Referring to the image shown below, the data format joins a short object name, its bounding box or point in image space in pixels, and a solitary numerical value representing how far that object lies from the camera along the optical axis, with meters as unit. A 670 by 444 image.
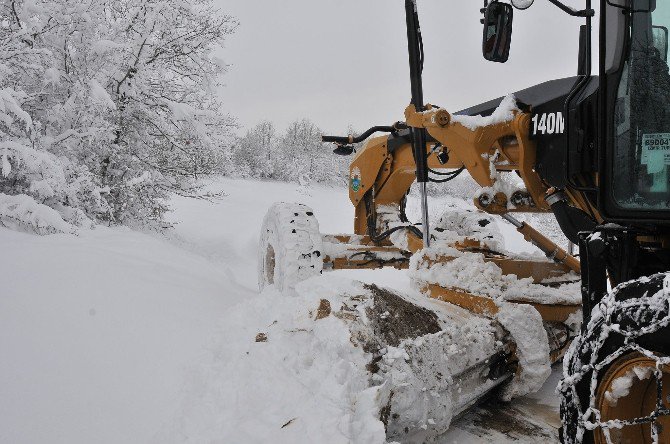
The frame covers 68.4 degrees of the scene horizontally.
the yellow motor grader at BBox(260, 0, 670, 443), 1.47
